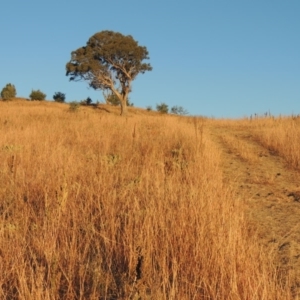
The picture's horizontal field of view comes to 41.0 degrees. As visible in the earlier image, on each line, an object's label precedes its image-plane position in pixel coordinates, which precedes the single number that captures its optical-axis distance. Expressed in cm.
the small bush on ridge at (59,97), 5185
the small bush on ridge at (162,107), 4769
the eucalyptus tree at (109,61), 3866
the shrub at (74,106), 2580
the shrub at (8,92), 4408
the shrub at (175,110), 4873
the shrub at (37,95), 4678
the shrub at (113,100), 4848
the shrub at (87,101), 4617
